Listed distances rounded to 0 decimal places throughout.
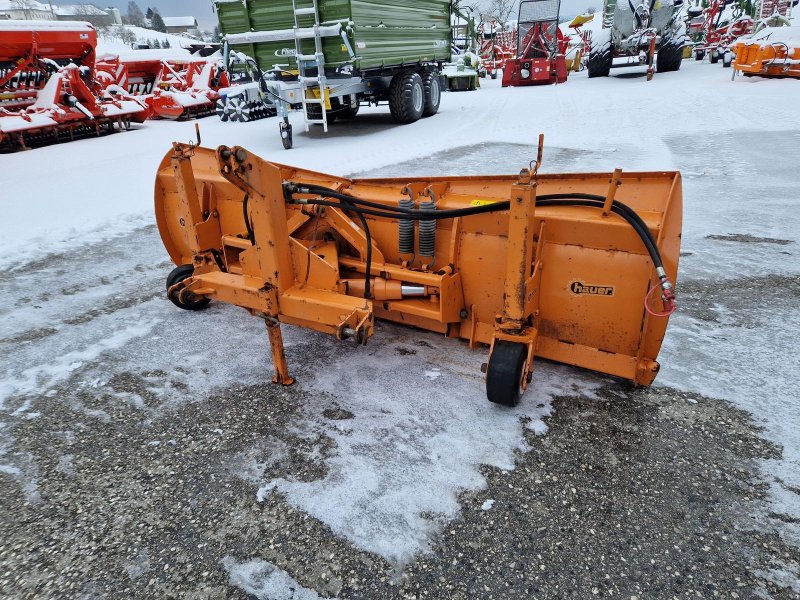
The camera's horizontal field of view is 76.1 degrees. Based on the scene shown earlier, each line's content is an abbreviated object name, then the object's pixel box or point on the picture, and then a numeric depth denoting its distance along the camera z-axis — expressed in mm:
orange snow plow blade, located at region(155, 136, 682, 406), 2486
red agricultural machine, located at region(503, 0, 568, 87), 19547
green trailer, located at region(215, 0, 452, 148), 8867
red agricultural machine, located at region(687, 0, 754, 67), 23859
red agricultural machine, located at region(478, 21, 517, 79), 28688
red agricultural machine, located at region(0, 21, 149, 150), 10039
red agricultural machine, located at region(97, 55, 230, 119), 13625
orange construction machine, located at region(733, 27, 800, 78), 15633
